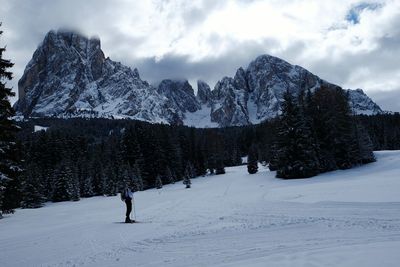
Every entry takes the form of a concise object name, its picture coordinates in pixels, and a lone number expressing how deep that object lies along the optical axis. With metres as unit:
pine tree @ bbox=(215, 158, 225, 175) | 69.38
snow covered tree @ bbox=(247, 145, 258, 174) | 54.48
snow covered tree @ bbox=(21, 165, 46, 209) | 48.75
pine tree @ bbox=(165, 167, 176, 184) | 65.12
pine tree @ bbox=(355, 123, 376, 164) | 39.47
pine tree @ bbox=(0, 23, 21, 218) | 18.09
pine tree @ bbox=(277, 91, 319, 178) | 38.91
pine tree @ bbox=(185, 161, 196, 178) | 72.45
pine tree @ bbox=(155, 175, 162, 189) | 57.34
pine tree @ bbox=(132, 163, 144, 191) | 57.00
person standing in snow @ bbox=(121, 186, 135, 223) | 17.64
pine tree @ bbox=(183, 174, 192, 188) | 50.17
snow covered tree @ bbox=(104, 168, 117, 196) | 57.19
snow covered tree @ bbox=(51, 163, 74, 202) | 55.88
